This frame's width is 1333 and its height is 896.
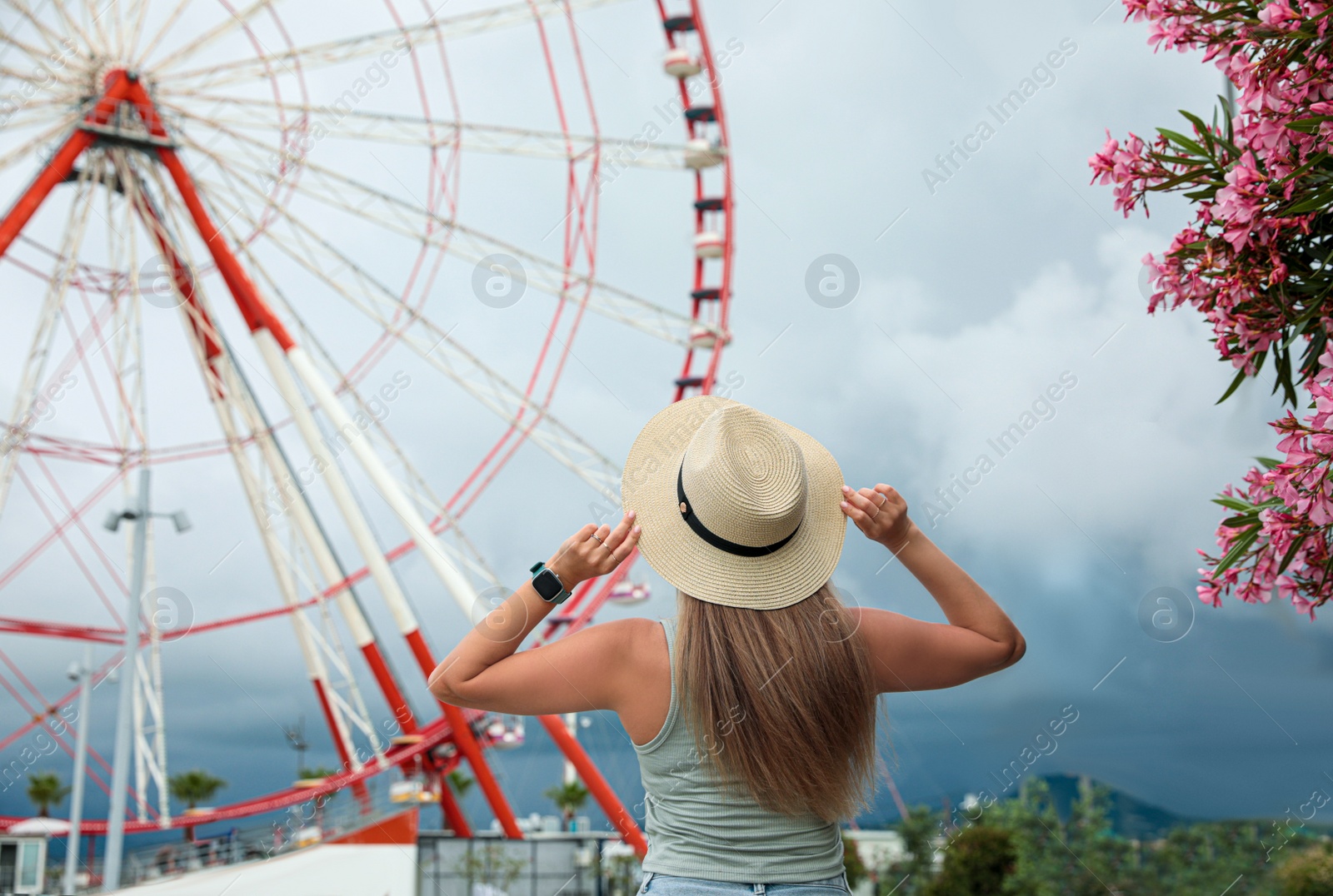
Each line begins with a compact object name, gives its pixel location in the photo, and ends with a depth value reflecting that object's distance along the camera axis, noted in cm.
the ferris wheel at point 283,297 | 1091
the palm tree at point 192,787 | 4153
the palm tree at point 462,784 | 3738
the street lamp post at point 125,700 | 1057
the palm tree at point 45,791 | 3869
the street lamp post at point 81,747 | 1650
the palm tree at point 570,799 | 4119
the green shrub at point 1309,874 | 941
